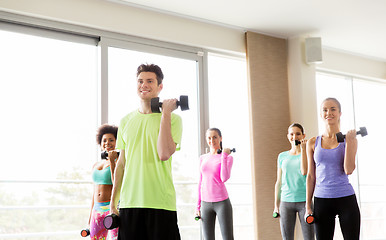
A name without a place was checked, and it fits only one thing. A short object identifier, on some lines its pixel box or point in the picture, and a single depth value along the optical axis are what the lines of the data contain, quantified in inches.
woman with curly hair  130.2
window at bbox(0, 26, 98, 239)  283.7
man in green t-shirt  78.2
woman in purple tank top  121.5
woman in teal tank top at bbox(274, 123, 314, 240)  156.6
